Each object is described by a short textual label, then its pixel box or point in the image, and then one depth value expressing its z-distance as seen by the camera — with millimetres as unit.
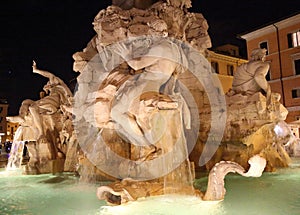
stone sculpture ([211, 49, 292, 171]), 8055
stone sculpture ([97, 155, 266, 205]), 4734
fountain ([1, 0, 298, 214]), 5215
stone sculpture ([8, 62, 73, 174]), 9141
